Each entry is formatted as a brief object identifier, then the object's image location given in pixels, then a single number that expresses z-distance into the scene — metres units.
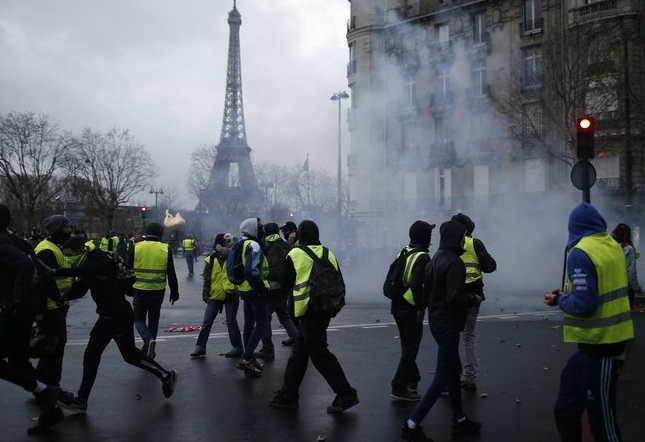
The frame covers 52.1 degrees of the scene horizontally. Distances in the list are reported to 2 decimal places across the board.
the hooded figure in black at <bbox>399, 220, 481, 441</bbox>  5.34
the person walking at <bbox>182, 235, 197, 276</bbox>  27.03
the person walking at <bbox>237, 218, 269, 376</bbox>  7.88
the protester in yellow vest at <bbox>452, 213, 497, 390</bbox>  6.96
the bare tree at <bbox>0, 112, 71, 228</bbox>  42.22
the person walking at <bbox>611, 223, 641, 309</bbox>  9.39
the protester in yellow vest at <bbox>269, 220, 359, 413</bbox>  6.11
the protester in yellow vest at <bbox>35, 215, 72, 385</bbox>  6.44
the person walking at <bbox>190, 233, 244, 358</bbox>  8.96
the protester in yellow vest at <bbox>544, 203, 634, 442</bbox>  3.91
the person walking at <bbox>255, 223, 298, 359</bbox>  8.86
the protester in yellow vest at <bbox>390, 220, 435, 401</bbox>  6.48
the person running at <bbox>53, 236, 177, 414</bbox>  6.09
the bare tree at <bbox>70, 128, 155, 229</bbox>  49.47
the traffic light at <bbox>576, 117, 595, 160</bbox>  10.26
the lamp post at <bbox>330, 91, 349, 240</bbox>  39.84
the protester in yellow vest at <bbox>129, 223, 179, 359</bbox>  8.32
